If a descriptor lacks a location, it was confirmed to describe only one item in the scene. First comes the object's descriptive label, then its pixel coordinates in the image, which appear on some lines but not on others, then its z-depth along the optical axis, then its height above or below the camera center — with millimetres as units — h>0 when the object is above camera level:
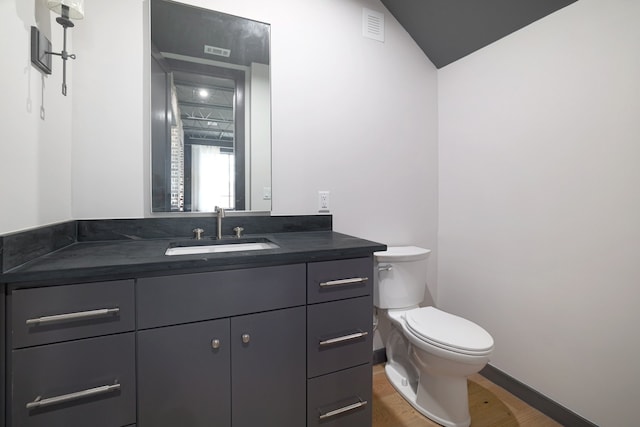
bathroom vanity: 824 -420
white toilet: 1353 -644
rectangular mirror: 1441 +540
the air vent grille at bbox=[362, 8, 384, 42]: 1906 +1265
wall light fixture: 1014 +650
